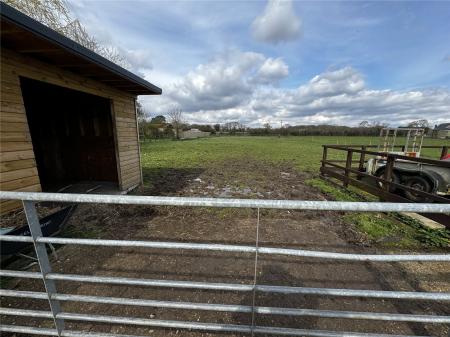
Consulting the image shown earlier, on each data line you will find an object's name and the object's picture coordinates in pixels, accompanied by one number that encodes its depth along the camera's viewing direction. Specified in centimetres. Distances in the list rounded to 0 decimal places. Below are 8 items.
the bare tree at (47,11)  725
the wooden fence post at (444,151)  707
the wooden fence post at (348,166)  683
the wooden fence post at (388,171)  506
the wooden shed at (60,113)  313
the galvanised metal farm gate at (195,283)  121
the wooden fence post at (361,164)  783
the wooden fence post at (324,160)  847
